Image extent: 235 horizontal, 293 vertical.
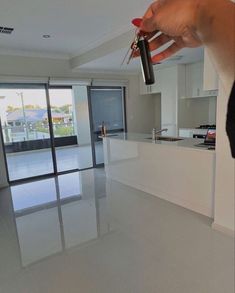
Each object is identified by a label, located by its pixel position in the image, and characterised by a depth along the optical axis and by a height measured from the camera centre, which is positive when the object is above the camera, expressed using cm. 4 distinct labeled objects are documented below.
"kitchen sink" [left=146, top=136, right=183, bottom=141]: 361 -49
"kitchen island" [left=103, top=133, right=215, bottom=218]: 272 -87
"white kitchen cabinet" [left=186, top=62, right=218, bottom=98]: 490 +61
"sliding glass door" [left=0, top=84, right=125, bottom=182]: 463 -22
